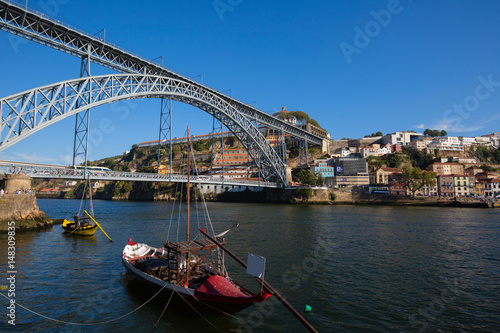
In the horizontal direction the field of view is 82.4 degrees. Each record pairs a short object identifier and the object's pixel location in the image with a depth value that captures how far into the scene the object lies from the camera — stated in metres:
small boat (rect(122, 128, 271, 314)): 8.95
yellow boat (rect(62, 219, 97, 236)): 23.50
